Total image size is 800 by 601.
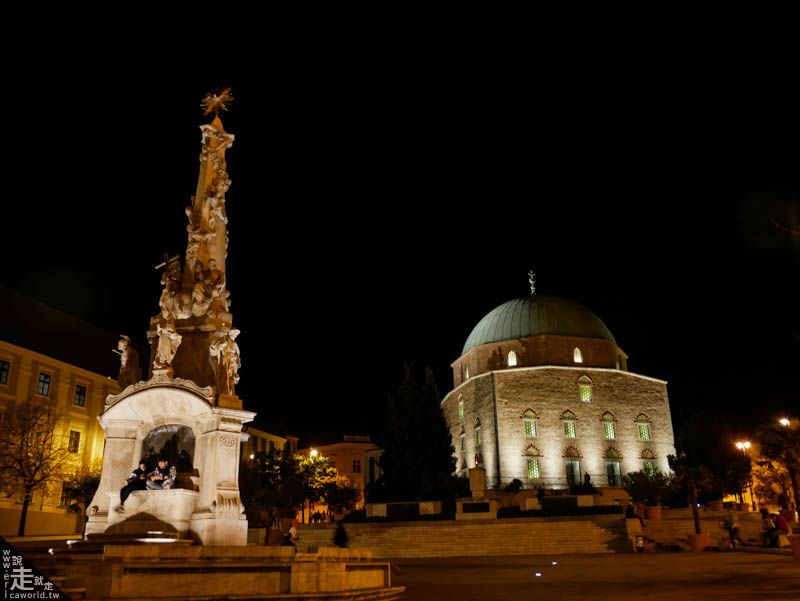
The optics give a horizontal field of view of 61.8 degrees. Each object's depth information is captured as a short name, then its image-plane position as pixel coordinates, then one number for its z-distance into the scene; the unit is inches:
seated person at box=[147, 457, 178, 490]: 469.7
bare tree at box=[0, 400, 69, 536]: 1232.2
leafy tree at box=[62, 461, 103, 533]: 1269.7
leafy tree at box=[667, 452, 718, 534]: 1604.3
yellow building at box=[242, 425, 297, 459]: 2424.7
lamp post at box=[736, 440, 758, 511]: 1905.8
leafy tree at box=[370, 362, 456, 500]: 1847.9
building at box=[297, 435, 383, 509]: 3139.8
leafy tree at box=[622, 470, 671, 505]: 1606.7
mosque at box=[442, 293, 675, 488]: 2048.5
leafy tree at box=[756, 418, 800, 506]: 1214.9
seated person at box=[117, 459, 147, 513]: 466.6
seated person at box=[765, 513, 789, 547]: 910.4
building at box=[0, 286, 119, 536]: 1408.7
